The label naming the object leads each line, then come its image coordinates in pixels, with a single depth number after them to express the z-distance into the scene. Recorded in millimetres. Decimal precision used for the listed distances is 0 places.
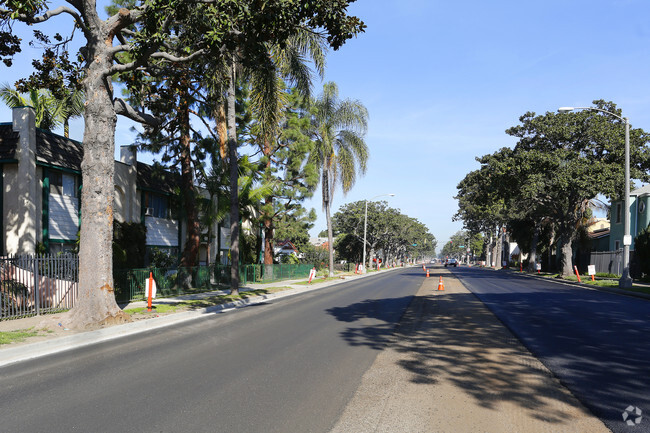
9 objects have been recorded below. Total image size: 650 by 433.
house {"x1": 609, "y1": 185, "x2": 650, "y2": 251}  39312
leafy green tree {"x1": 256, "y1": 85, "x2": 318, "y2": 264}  31250
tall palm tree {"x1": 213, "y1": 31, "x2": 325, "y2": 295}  18828
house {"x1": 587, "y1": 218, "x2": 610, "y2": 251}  47625
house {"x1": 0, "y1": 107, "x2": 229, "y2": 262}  17406
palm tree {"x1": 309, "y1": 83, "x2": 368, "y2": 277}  37406
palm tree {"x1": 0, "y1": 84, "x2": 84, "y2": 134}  25547
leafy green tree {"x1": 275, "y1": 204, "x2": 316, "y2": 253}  34375
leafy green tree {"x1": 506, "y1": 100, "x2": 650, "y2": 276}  32562
